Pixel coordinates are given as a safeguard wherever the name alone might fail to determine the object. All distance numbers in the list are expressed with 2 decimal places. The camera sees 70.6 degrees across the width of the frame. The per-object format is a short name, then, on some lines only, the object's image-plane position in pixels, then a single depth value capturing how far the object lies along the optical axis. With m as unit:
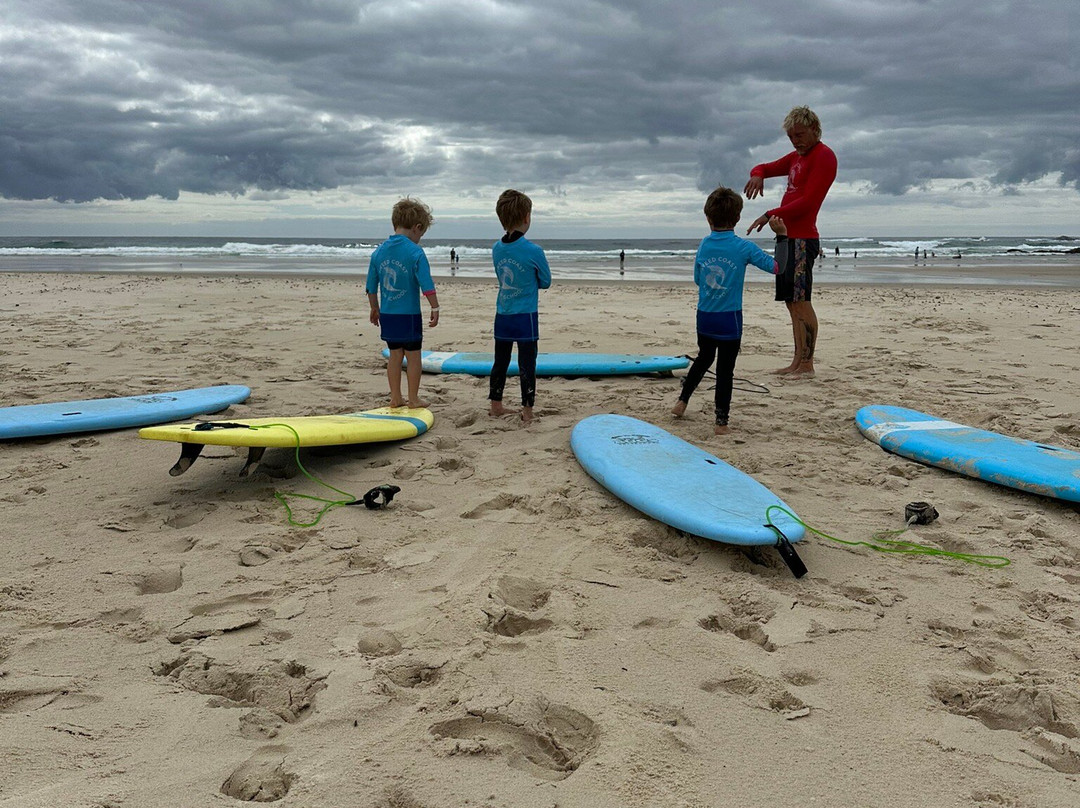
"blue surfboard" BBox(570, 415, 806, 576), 2.75
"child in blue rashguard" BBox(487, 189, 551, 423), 4.46
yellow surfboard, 3.19
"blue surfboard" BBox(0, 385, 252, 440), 4.12
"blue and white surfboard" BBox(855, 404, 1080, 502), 3.30
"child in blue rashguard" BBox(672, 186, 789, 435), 4.22
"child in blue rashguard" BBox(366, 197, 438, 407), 4.50
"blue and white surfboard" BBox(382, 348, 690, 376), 5.92
